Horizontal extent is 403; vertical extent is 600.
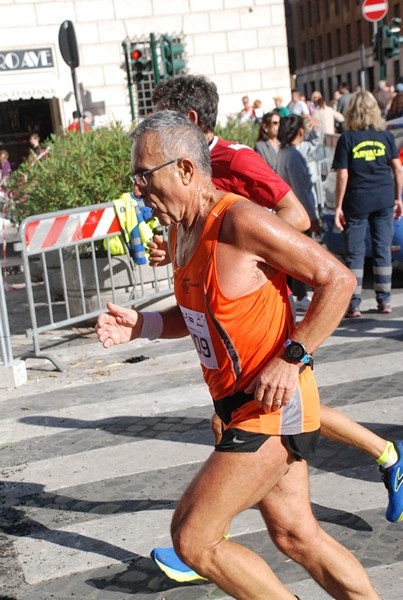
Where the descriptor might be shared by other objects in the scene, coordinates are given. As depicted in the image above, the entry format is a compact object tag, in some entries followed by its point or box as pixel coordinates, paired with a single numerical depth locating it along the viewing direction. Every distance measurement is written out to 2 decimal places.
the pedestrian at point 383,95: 20.61
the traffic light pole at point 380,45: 22.88
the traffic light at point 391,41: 22.95
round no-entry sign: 19.50
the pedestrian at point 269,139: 8.95
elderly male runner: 2.75
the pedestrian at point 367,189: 8.16
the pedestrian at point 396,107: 13.06
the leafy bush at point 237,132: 11.84
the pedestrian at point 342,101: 25.13
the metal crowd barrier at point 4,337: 7.25
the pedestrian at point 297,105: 21.82
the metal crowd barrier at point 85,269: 8.16
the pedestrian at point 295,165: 8.59
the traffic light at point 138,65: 16.36
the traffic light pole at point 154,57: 15.81
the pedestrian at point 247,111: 21.17
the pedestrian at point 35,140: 20.08
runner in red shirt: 4.14
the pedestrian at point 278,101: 22.69
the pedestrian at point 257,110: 21.28
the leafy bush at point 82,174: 9.29
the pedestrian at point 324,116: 21.61
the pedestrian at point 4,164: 19.21
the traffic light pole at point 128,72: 17.85
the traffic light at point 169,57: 15.58
